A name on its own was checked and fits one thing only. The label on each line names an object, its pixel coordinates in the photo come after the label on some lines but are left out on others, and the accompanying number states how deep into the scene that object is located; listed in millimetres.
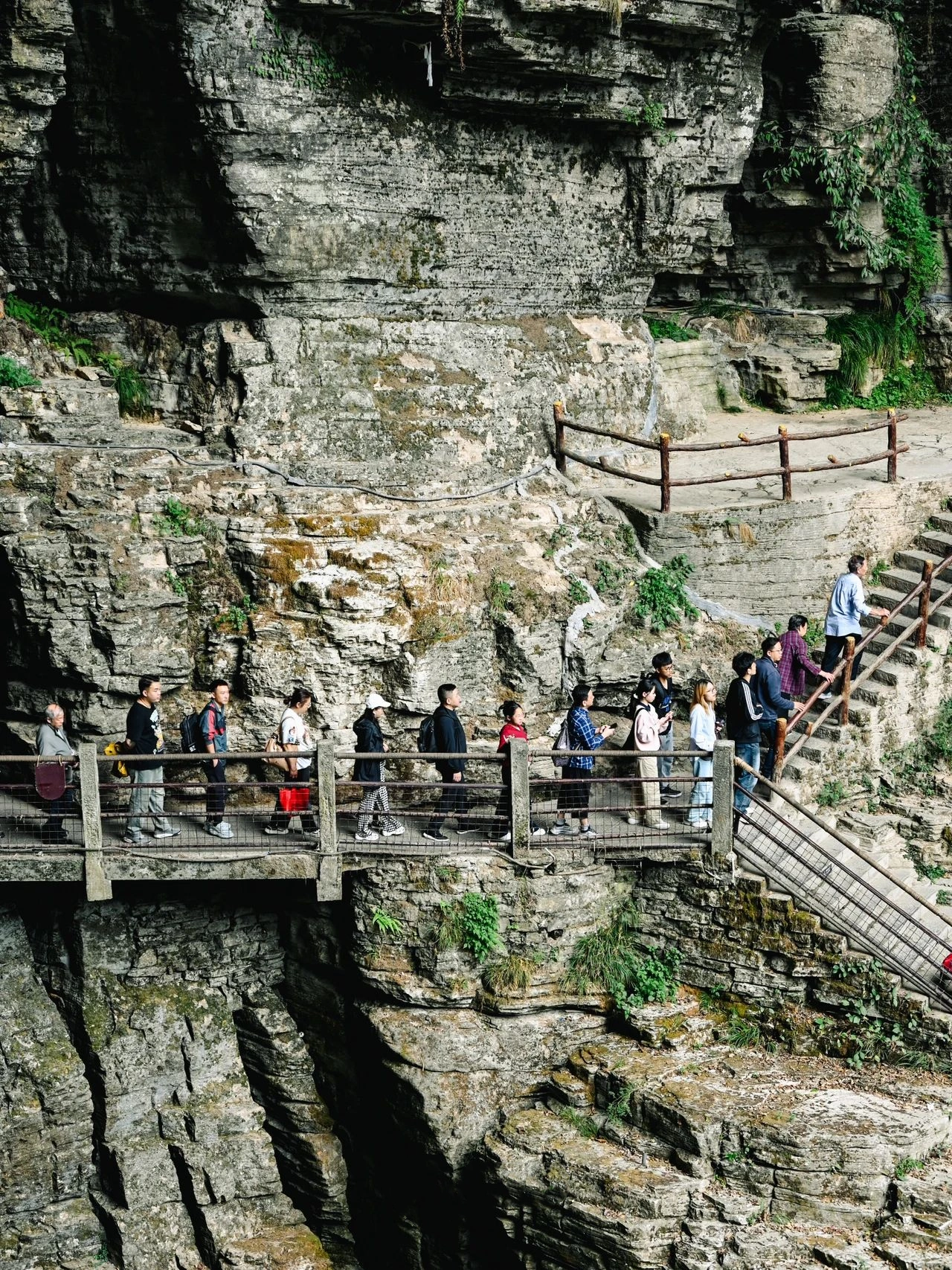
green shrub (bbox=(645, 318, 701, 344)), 23172
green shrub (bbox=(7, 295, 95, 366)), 19328
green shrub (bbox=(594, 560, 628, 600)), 19078
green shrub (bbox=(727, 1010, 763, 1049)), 16781
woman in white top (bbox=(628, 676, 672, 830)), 17250
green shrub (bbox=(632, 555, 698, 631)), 19219
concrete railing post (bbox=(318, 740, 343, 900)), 16625
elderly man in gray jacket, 17031
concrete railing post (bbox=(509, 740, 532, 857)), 16625
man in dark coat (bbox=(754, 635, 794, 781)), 17578
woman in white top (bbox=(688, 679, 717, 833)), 17297
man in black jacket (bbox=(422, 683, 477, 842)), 17000
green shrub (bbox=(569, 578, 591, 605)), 18844
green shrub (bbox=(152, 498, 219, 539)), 18266
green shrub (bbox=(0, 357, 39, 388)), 18625
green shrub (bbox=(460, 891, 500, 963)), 17109
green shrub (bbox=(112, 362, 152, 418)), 19328
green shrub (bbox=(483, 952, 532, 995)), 17188
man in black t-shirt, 16875
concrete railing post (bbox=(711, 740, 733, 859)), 16797
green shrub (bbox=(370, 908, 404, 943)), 17250
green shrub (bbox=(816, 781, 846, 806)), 18766
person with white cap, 17109
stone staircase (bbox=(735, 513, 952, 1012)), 16547
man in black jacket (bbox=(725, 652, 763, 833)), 17234
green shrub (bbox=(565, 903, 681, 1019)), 17297
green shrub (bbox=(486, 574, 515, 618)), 18531
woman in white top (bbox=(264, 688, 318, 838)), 17078
